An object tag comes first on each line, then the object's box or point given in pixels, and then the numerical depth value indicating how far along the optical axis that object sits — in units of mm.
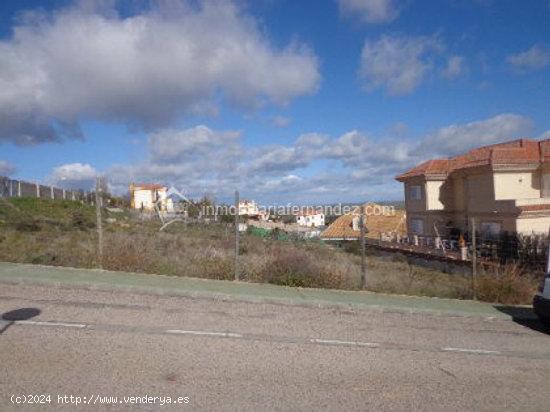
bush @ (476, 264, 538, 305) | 12273
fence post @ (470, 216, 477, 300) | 12057
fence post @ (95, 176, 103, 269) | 11547
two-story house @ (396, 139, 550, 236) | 32872
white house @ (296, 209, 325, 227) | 72975
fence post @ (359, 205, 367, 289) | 11683
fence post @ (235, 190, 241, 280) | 11570
